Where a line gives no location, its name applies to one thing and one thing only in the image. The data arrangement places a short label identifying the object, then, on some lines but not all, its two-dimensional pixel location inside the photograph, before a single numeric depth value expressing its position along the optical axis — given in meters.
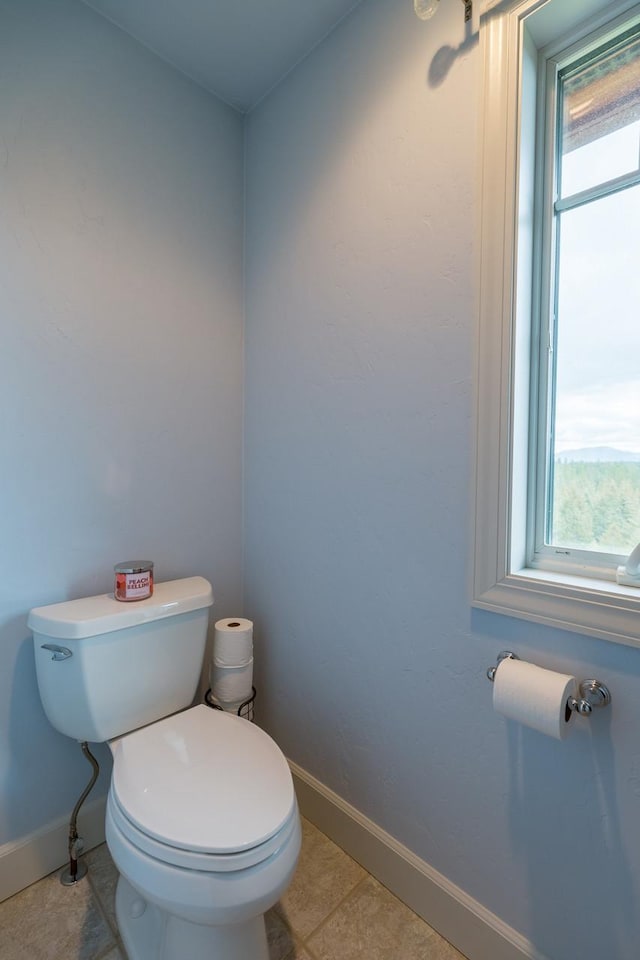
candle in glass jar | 1.17
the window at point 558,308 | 0.87
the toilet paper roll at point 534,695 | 0.79
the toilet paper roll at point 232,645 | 1.36
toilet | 0.78
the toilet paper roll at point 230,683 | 1.37
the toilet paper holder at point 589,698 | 0.80
